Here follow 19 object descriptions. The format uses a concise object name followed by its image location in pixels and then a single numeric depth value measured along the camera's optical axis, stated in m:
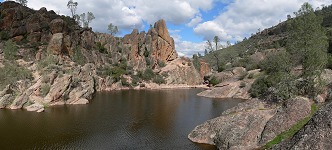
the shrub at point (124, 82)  123.38
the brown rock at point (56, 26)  112.56
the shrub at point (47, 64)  79.62
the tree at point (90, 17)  150.93
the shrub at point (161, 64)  145.94
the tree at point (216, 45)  137.75
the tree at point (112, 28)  161.88
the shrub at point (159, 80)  133.00
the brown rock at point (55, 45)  105.90
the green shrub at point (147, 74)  133.25
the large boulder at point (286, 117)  32.47
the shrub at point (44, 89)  70.62
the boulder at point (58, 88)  70.91
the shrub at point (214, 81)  111.90
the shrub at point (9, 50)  87.00
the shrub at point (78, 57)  110.06
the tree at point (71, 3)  146.38
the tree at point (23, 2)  135.10
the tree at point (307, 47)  38.31
